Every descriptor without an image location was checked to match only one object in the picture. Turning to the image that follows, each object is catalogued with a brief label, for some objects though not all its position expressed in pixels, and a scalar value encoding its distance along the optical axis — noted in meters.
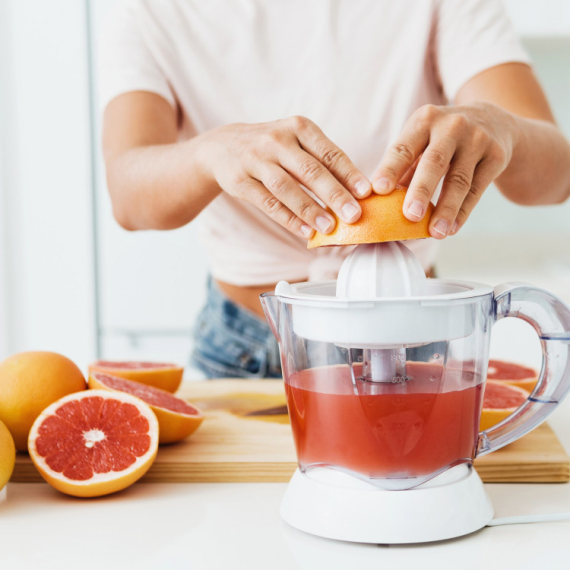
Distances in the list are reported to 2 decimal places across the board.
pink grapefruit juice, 0.56
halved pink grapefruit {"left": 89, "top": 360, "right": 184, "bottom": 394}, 0.87
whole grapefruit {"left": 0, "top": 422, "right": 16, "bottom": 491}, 0.60
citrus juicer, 0.54
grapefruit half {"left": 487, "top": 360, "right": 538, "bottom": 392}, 0.88
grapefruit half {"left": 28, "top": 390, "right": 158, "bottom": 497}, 0.63
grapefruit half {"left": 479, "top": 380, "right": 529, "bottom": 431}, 0.73
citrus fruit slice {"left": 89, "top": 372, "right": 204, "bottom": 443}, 0.72
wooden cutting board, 0.68
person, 1.00
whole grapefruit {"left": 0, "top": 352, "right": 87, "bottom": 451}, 0.70
